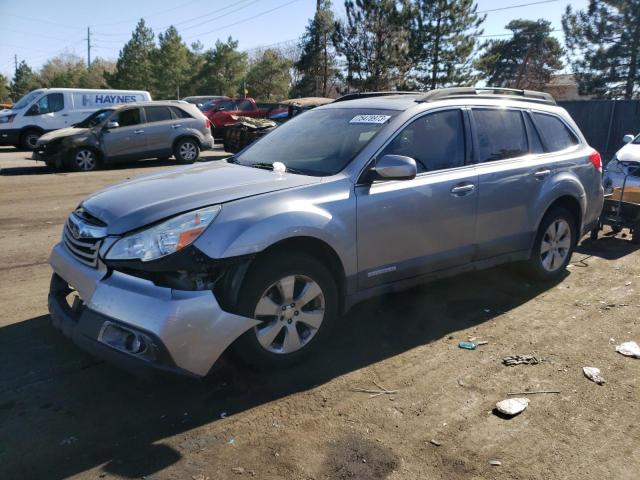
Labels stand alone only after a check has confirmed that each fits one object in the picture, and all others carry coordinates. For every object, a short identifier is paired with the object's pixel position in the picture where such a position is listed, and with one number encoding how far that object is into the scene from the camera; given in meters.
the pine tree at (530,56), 54.00
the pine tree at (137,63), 53.69
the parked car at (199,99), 29.09
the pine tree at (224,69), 53.81
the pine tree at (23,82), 81.69
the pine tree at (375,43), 34.09
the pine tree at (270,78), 53.19
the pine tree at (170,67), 53.53
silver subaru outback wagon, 3.10
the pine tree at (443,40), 32.50
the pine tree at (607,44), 29.89
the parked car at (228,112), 24.25
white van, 18.52
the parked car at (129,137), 14.02
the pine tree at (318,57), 40.68
